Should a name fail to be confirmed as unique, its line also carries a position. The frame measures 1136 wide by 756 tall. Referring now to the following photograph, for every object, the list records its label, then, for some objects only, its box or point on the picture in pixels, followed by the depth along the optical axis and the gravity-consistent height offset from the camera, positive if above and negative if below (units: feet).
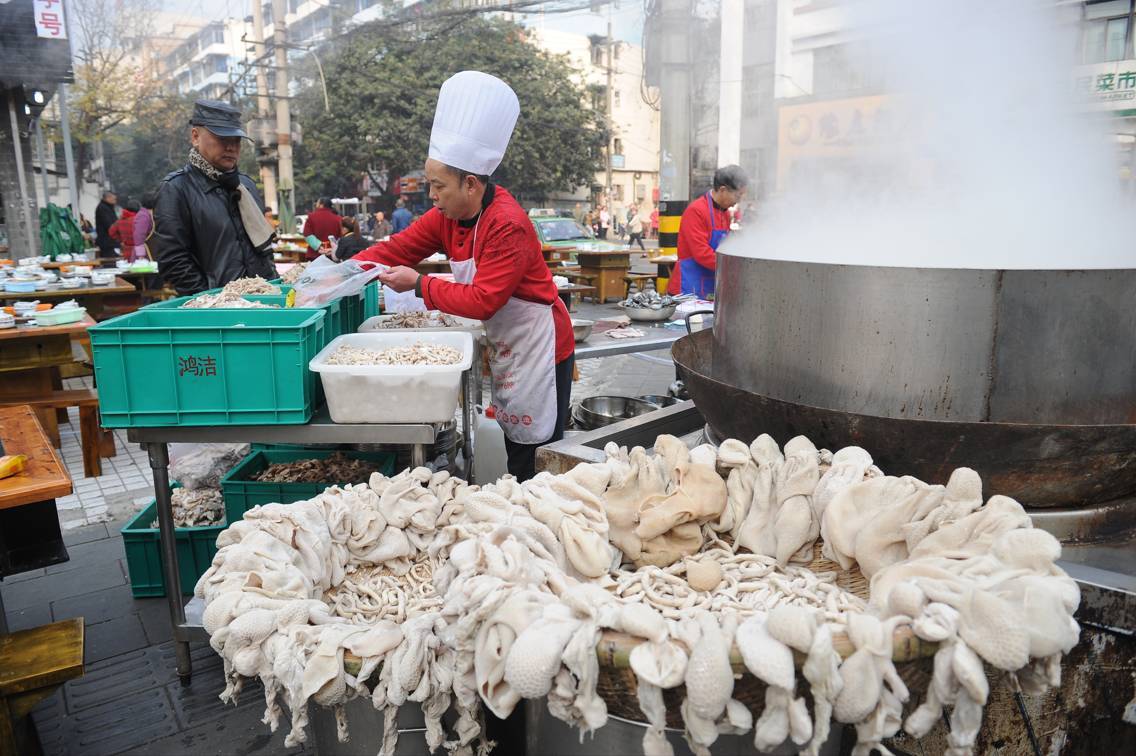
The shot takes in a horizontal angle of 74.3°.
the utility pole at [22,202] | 42.45 +1.97
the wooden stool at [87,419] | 16.17 -3.88
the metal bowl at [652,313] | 24.29 -2.68
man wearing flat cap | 11.51 +0.31
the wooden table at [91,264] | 31.24 -1.21
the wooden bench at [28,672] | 6.93 -4.05
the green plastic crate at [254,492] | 9.51 -3.24
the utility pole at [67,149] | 49.52 +5.92
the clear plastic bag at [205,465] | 11.21 -3.41
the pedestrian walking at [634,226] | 86.90 +0.42
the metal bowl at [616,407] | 15.38 -3.65
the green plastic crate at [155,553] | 10.18 -4.36
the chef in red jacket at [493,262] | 9.26 -0.40
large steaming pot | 5.87 -1.25
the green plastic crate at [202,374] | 7.59 -1.41
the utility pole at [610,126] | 94.57 +13.36
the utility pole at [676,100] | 29.07 +5.35
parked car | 44.75 -0.23
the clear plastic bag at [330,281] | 9.29 -0.60
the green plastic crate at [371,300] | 11.75 -1.07
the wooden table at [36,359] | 16.55 -2.68
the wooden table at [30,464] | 6.81 -2.25
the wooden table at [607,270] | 40.50 -2.15
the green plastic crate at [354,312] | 10.45 -1.14
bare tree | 67.05 +15.27
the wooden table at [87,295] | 22.47 -1.76
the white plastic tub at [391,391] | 7.69 -1.62
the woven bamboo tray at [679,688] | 3.65 -2.17
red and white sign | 36.63 +10.59
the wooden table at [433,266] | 34.19 -1.55
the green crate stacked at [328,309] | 9.13 -0.92
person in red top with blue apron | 20.15 +0.24
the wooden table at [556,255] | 42.47 -1.47
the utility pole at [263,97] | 62.23 +11.78
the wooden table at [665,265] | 36.70 -1.76
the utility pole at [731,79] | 16.78 +3.71
